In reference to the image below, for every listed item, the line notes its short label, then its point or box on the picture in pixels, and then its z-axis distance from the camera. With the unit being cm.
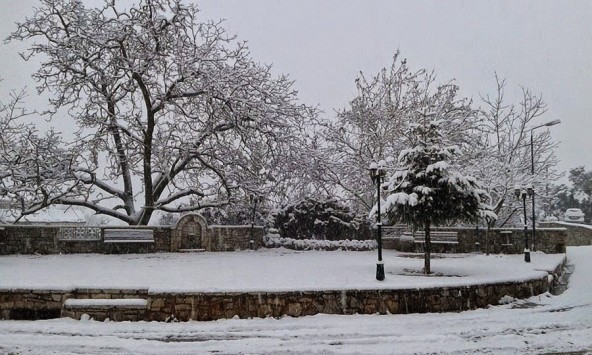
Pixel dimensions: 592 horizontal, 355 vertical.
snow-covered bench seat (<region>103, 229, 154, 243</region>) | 2409
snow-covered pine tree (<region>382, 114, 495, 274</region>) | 1625
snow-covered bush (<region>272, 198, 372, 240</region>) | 2945
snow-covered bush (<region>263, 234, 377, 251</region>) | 2808
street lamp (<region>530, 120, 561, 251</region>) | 2492
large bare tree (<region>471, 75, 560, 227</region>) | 3366
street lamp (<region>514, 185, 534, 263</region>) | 2094
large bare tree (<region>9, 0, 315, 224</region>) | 2519
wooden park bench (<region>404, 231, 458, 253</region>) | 2712
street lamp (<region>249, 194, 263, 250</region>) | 2672
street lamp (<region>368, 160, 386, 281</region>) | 1497
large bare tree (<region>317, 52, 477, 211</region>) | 3322
